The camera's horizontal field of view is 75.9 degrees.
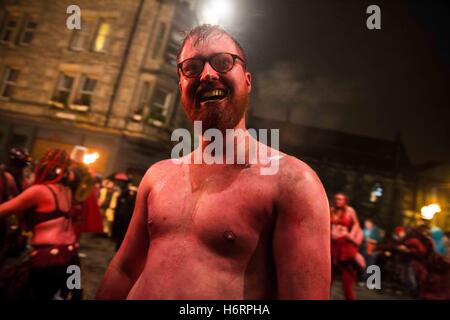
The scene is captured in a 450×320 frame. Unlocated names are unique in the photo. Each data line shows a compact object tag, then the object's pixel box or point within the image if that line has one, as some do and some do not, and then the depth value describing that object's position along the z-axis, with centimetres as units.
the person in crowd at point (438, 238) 653
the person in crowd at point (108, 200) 962
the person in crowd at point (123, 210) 687
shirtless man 115
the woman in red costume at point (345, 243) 575
